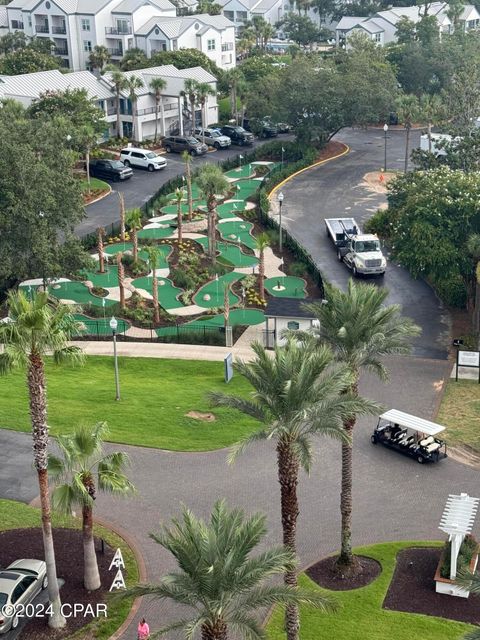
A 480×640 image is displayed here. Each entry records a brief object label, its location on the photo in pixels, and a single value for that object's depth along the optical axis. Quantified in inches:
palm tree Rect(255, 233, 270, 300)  2175.2
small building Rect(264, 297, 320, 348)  1875.0
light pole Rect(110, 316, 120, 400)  1573.6
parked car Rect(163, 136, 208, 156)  3427.7
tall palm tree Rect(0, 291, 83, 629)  1005.2
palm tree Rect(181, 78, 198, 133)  3516.2
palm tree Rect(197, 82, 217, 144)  3526.1
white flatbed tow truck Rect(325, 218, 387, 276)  2306.8
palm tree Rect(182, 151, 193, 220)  2635.8
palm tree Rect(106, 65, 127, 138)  3454.7
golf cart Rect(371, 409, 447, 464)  1478.8
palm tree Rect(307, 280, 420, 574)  1202.0
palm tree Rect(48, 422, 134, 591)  1131.9
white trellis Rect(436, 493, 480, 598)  1170.0
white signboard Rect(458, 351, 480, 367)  1759.4
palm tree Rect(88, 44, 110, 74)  4239.7
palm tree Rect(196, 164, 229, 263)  2332.7
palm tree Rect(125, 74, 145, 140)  3467.0
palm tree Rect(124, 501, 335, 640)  863.1
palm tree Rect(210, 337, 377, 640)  1013.2
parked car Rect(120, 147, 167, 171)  3238.2
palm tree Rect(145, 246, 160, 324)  2026.1
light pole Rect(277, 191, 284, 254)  2474.7
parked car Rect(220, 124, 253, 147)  3590.1
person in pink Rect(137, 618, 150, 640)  1072.2
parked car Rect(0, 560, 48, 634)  1101.1
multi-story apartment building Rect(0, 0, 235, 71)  4229.8
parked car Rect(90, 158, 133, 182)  3115.2
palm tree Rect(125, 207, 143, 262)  2199.8
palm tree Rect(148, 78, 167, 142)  3513.8
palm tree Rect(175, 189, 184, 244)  2524.6
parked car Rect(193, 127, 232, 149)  3535.9
